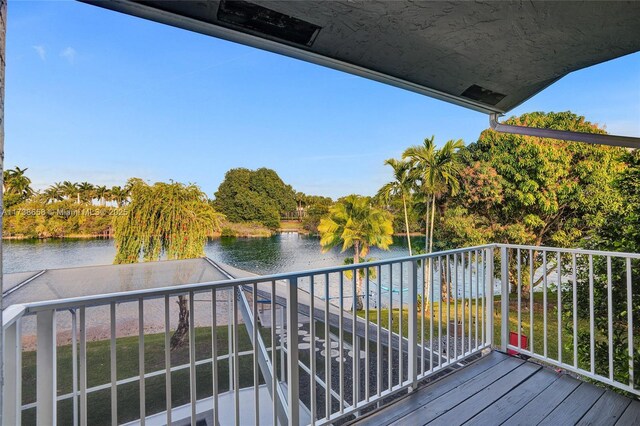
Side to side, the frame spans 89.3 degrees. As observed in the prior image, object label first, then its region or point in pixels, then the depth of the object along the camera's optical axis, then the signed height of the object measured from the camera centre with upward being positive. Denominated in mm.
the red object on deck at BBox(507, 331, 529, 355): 2711 -1128
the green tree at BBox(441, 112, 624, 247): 10547 +800
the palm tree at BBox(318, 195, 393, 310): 15570 -698
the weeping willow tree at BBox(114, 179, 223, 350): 12070 -439
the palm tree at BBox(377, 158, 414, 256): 15227 +1340
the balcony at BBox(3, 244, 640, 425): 1164 -896
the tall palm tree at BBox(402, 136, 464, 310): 13008 +1755
